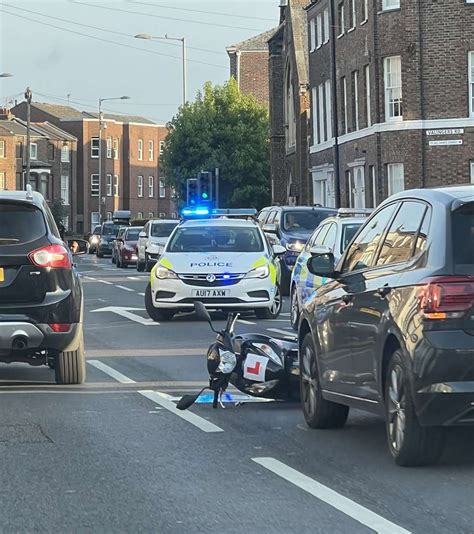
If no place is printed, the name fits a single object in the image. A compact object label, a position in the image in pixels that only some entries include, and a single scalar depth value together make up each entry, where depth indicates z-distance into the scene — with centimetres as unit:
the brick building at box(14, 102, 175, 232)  11150
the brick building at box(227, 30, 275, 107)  8556
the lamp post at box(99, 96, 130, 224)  9864
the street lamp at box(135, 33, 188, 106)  6256
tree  7125
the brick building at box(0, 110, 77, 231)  9544
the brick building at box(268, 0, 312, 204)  5816
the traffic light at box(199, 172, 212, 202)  4444
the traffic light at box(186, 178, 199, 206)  4475
